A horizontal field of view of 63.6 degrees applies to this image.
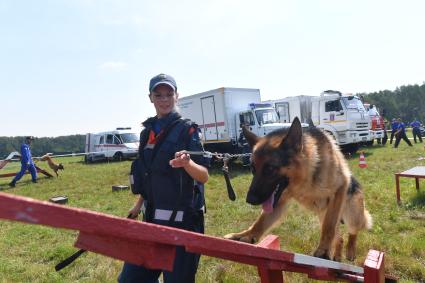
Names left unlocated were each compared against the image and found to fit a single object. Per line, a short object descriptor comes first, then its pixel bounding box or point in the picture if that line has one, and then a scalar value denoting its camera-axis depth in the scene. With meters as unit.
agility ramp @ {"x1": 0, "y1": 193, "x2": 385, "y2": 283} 1.02
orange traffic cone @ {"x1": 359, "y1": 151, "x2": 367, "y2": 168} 11.77
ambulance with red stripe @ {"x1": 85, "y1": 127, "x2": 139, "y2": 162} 25.25
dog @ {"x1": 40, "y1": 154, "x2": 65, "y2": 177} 15.48
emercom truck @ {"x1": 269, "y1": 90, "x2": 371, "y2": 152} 16.69
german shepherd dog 2.70
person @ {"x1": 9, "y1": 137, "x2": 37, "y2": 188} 14.02
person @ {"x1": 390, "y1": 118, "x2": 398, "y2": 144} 21.98
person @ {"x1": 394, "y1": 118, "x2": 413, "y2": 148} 19.00
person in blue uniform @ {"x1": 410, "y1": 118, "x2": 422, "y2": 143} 21.69
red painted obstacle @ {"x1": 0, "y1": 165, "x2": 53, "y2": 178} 15.82
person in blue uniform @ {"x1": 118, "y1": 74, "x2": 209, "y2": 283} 2.41
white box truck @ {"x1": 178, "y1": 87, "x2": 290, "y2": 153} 14.91
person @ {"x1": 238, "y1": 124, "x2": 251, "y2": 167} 13.33
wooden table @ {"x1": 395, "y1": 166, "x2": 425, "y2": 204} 6.37
